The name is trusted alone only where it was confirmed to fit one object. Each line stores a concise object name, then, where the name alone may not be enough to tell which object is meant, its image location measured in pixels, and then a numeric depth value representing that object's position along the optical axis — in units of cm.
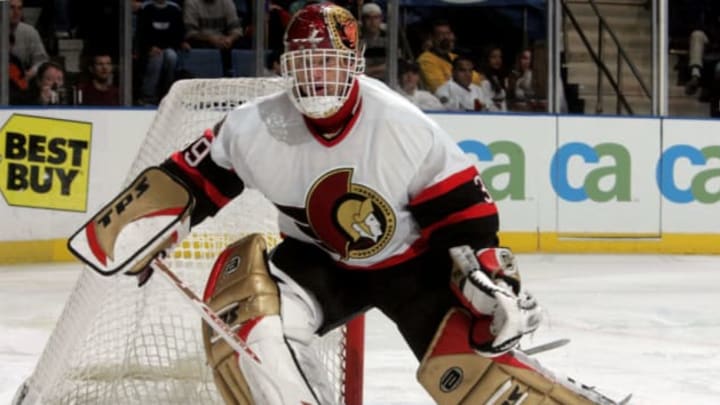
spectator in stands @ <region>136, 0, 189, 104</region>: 1228
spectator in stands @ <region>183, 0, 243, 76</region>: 1254
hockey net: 583
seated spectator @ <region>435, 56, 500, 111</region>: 1295
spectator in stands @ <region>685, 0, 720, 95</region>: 1357
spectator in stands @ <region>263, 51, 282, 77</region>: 1249
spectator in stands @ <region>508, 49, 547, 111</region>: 1309
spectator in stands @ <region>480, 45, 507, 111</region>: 1309
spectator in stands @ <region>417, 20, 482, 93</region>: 1292
